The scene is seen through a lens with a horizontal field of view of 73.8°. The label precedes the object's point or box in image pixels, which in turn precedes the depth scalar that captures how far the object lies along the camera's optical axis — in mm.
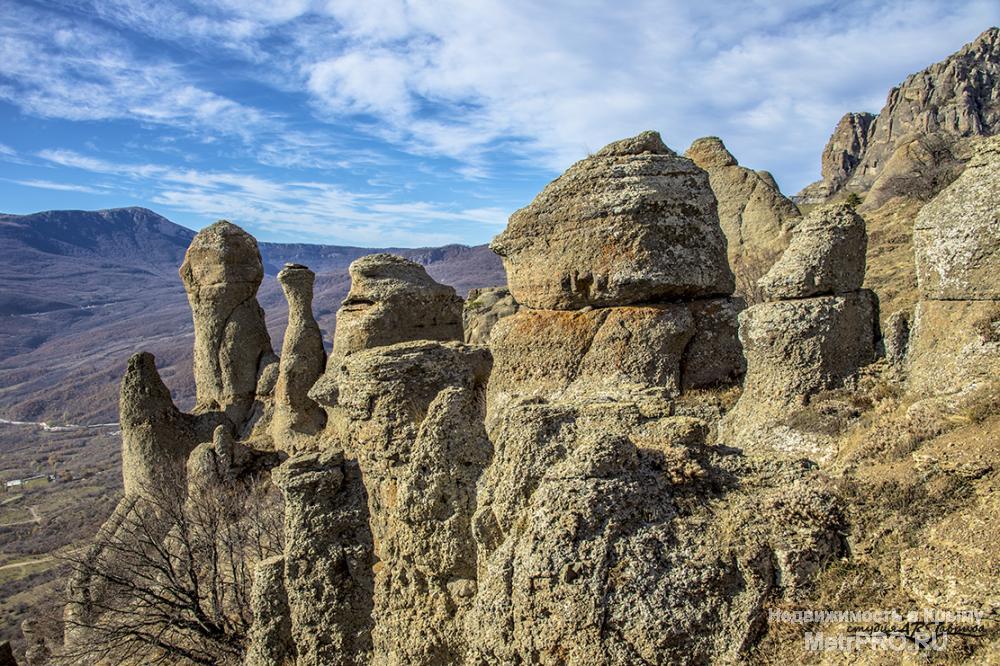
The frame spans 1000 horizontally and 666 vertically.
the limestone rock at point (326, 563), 7832
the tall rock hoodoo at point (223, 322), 22219
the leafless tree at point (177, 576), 13031
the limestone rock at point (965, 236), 6180
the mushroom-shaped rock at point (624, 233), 9453
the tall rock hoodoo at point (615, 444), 4562
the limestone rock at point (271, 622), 8461
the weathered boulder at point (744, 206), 25875
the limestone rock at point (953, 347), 6016
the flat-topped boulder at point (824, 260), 7477
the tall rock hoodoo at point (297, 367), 18969
